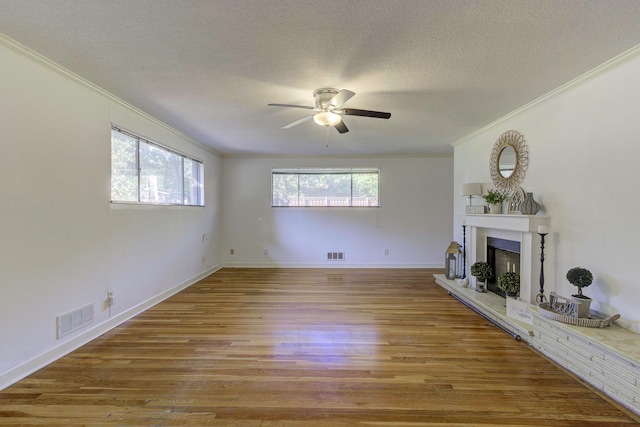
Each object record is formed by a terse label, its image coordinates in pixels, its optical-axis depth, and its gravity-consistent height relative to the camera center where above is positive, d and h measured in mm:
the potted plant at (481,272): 3619 -847
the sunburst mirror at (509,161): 3127 +586
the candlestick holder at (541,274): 2641 -634
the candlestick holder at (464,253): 4320 -702
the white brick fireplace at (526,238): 2785 -326
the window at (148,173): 3020 +468
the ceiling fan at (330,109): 2502 +936
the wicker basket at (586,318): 2072 -867
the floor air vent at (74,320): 2332 -1003
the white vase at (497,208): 3436 +9
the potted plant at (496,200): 3432 +110
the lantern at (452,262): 4445 -881
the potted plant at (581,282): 2188 -592
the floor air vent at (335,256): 5898 -1028
